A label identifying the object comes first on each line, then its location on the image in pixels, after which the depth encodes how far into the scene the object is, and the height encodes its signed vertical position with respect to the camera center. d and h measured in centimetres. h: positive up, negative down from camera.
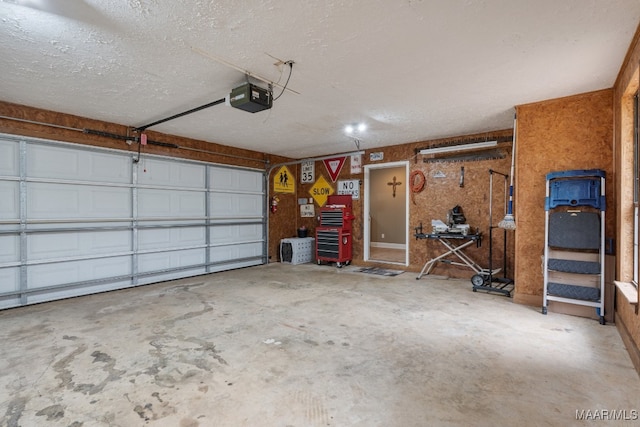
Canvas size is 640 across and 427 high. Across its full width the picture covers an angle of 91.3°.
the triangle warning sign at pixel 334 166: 700 +105
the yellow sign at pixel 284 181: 728 +72
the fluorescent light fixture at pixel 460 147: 516 +113
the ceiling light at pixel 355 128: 482 +134
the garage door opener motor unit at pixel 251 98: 295 +110
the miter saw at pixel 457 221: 507 -15
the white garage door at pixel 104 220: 393 -13
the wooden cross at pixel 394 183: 940 +87
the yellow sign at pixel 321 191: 730 +49
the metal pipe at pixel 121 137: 402 +113
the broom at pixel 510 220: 376 -9
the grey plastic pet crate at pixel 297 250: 697 -87
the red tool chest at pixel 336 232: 660 -44
